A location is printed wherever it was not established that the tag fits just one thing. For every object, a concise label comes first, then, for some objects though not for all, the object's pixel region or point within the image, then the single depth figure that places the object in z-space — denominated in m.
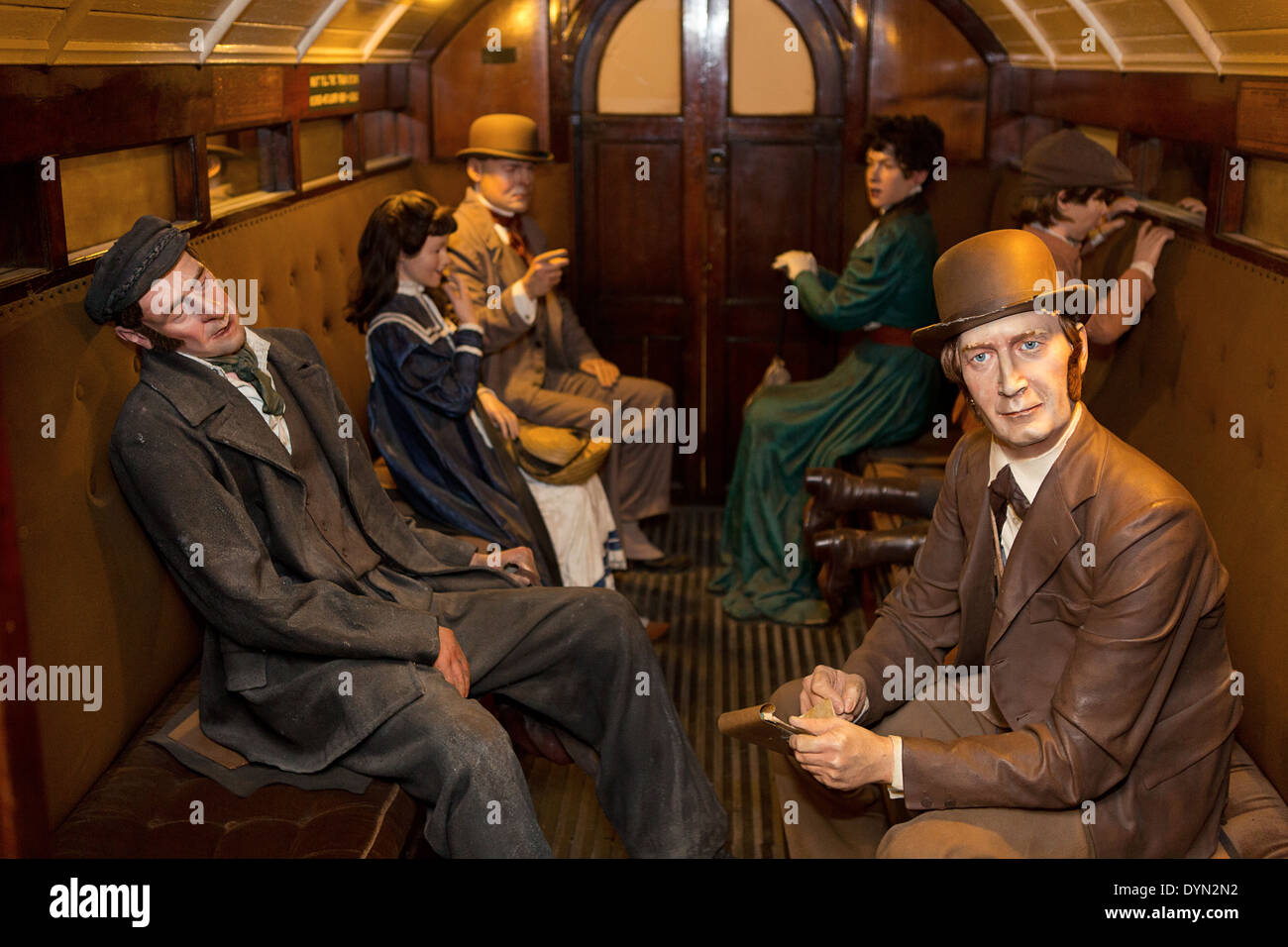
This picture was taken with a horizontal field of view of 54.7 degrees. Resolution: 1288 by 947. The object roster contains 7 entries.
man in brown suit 2.05
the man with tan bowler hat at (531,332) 4.79
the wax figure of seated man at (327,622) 2.57
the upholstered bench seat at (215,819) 2.39
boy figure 3.71
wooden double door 5.83
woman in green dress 4.84
